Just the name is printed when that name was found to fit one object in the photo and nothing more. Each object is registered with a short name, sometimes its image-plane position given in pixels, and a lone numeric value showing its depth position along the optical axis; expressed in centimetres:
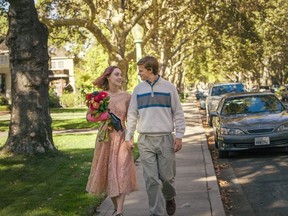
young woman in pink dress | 613
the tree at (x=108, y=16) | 1942
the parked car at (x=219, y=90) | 2349
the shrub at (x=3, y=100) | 4541
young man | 600
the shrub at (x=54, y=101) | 5291
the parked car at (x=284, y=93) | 4425
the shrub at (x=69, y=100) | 5609
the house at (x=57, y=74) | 5291
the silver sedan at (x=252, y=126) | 1165
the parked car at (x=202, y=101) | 3769
